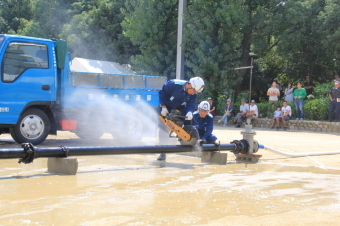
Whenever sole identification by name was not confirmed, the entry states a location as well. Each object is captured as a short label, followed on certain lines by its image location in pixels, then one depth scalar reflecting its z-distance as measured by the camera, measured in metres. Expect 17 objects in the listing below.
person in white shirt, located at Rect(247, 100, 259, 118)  19.52
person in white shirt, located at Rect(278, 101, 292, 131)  18.67
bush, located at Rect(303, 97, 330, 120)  18.77
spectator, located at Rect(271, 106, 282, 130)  18.80
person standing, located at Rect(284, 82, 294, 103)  20.12
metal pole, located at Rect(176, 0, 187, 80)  16.33
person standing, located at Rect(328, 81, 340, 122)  17.62
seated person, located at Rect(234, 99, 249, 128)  19.92
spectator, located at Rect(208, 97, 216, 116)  20.22
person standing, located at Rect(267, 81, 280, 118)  19.97
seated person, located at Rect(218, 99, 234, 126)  20.61
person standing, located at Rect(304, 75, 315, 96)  20.27
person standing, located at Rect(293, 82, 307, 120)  18.73
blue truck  10.38
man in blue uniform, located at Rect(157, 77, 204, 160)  9.38
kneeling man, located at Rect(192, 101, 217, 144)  9.54
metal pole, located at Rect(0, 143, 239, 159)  6.71
